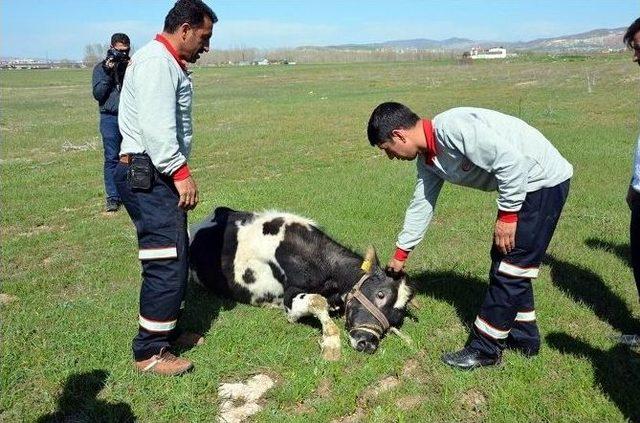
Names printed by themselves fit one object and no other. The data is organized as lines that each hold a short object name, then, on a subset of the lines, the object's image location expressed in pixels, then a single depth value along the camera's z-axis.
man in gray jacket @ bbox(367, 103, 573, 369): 4.28
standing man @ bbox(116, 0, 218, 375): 4.38
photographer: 9.59
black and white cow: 5.48
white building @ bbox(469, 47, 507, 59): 152.62
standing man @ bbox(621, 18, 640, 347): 4.69
